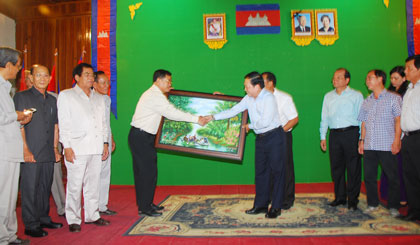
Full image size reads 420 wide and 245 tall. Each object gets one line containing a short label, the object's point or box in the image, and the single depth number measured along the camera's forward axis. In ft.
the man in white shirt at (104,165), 12.21
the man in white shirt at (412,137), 10.05
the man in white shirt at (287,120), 12.35
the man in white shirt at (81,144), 10.04
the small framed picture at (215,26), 17.53
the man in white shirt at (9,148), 8.16
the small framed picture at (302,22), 17.25
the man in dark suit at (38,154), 9.70
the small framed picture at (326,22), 17.25
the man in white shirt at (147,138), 11.65
